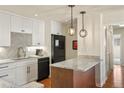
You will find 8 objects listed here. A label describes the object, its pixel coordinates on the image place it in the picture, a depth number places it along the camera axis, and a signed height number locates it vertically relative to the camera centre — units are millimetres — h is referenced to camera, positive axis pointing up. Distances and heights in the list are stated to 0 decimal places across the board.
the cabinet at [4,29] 2684 +493
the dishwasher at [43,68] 3364 -894
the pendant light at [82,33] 2796 +379
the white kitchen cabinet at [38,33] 3527 +497
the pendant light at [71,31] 2262 +356
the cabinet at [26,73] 2822 -952
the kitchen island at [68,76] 1870 -690
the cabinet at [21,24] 2961 +740
